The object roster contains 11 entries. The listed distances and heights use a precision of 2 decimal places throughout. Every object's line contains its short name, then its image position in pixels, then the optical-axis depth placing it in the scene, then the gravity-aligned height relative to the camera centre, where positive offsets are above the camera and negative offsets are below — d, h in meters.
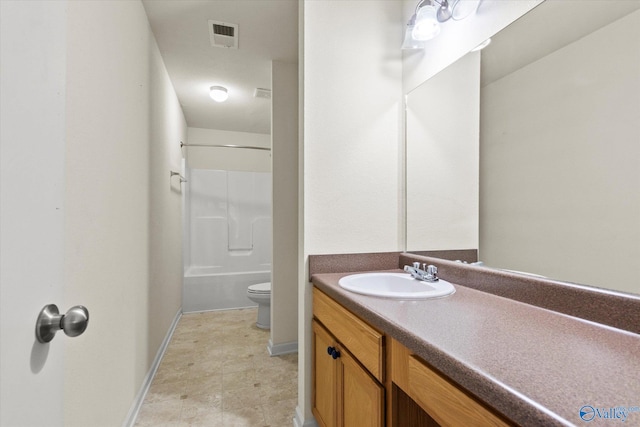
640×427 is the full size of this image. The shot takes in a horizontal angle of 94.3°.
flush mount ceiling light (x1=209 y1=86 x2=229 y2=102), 2.91 +1.17
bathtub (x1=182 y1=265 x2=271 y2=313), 3.51 -0.94
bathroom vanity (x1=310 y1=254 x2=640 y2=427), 0.49 -0.30
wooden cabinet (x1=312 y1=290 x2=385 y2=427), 0.95 -0.62
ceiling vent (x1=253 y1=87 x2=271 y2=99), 3.01 +1.23
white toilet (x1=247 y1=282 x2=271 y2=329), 2.93 -0.91
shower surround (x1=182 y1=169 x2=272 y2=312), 3.64 -0.30
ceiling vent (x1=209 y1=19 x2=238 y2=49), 2.04 +1.28
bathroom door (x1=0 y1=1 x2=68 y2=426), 0.41 +0.01
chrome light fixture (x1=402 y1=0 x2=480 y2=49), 1.35 +0.95
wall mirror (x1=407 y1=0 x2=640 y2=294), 0.80 +0.23
